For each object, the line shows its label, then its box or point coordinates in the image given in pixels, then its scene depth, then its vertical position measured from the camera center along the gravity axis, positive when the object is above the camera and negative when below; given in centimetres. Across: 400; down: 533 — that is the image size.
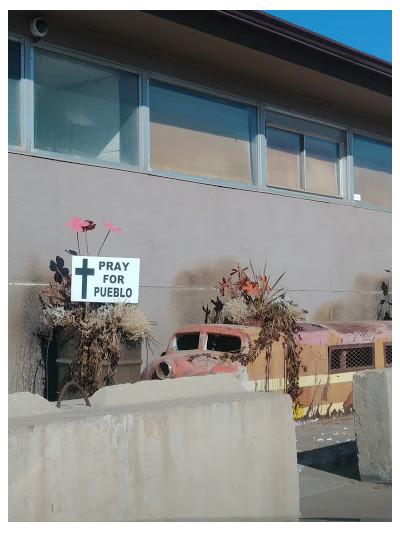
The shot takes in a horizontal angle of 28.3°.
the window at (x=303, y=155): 1263 +214
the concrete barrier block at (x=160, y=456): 435 -107
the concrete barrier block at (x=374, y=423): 719 -128
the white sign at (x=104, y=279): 864 +5
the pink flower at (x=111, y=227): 948 +68
